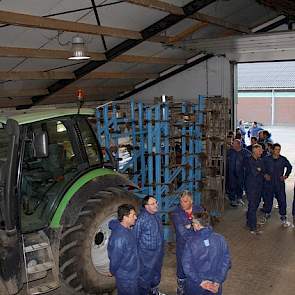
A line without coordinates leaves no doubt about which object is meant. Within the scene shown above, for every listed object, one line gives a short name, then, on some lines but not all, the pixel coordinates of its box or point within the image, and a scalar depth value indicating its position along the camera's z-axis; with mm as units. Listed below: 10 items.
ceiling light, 5816
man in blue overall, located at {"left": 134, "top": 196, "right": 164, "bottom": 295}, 3926
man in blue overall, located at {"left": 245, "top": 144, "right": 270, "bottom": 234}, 6457
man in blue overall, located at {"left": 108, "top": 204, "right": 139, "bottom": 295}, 3453
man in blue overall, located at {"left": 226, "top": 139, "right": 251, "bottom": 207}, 8102
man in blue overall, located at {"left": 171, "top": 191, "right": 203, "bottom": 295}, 4141
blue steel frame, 5711
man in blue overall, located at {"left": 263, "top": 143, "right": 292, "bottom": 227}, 6938
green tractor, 3510
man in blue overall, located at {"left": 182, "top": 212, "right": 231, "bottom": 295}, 3283
